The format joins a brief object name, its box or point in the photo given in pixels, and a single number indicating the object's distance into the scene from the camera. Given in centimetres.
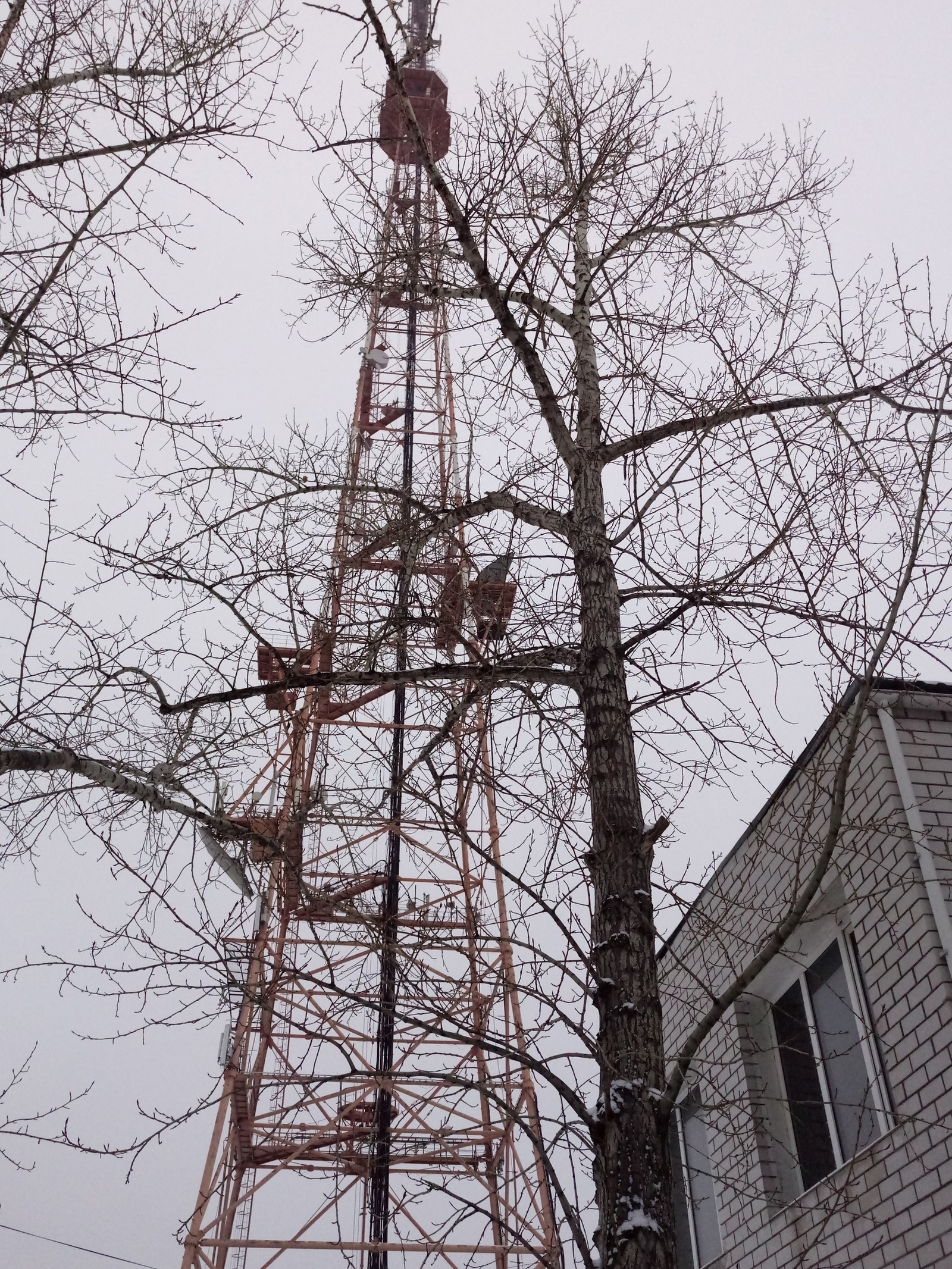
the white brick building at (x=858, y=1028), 485
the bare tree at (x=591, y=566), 336
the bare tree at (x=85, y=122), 416
